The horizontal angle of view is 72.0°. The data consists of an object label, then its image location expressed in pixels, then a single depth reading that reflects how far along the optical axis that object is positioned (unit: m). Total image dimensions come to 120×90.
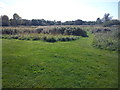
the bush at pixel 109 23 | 20.95
